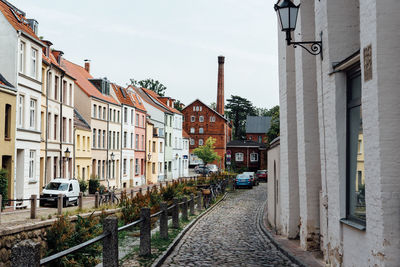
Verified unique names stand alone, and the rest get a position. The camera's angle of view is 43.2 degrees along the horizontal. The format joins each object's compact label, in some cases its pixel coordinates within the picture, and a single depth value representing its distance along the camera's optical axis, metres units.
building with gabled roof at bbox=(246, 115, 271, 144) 109.84
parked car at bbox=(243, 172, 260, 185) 47.36
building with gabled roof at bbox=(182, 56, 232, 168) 89.19
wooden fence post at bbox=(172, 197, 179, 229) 16.34
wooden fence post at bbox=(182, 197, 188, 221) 19.08
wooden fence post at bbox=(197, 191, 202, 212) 24.19
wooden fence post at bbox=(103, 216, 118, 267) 8.21
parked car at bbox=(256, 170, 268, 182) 63.71
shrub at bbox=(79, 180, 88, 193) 37.62
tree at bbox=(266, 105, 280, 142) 65.69
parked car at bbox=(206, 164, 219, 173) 77.11
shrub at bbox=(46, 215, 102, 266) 12.91
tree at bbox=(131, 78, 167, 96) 90.31
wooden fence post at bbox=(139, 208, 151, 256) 10.73
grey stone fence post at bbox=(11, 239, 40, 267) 4.75
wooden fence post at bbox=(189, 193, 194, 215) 21.99
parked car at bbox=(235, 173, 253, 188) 45.25
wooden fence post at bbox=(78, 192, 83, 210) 23.58
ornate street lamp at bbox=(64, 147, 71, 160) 34.60
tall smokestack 85.06
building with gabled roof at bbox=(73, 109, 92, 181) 40.22
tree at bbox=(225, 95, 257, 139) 116.94
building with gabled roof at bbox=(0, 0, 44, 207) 26.33
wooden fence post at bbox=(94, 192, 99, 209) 25.33
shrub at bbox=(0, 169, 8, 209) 23.11
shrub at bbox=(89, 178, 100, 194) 40.62
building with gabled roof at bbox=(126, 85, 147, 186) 56.13
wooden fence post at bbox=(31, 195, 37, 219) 19.59
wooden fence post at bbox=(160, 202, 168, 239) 13.41
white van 28.12
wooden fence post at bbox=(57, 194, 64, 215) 21.20
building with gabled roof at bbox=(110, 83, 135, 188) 51.91
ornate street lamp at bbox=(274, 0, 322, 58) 10.12
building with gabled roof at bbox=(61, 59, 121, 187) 44.19
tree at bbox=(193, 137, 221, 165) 77.88
